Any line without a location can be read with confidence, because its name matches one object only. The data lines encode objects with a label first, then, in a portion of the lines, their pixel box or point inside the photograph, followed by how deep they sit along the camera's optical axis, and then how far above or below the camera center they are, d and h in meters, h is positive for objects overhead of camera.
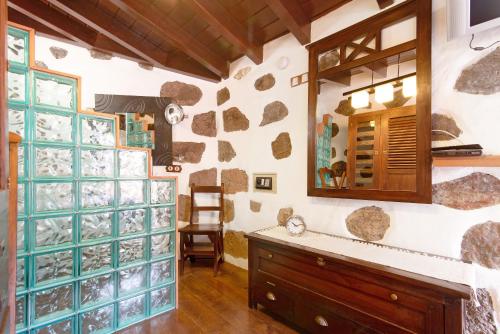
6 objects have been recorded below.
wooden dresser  1.20 -0.77
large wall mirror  1.56 +0.41
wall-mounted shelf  1.27 +0.02
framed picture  2.55 -0.20
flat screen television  1.27 +0.79
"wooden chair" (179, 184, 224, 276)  2.68 -0.82
